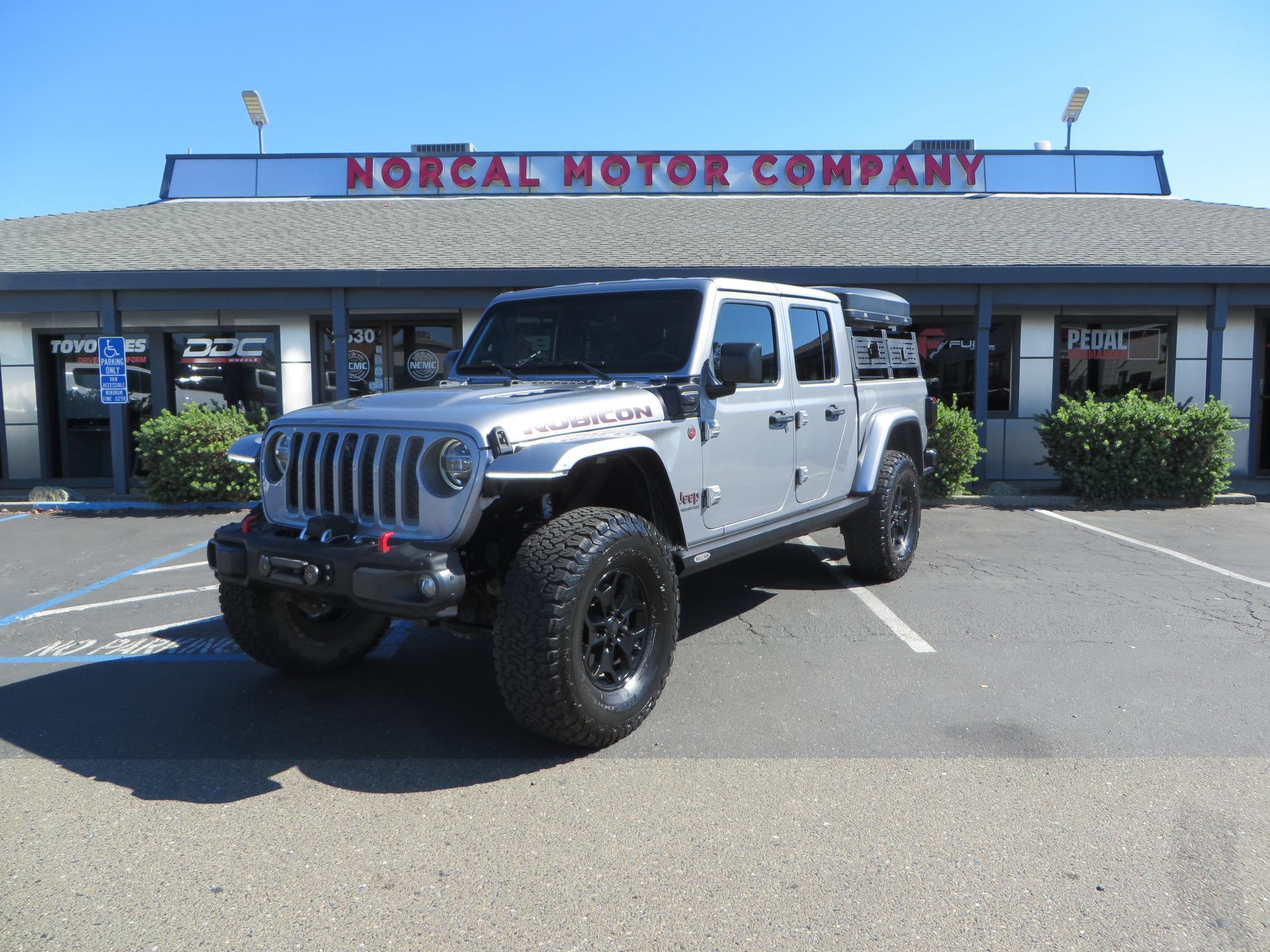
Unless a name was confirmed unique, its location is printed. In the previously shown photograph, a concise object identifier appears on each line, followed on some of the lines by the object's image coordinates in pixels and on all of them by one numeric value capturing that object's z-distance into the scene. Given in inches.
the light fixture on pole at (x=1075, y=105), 832.5
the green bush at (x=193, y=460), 432.8
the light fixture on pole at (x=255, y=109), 834.8
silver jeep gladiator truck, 140.0
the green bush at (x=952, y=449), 435.5
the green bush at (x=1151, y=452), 429.1
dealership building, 463.2
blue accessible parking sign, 453.7
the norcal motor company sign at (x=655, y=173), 683.4
